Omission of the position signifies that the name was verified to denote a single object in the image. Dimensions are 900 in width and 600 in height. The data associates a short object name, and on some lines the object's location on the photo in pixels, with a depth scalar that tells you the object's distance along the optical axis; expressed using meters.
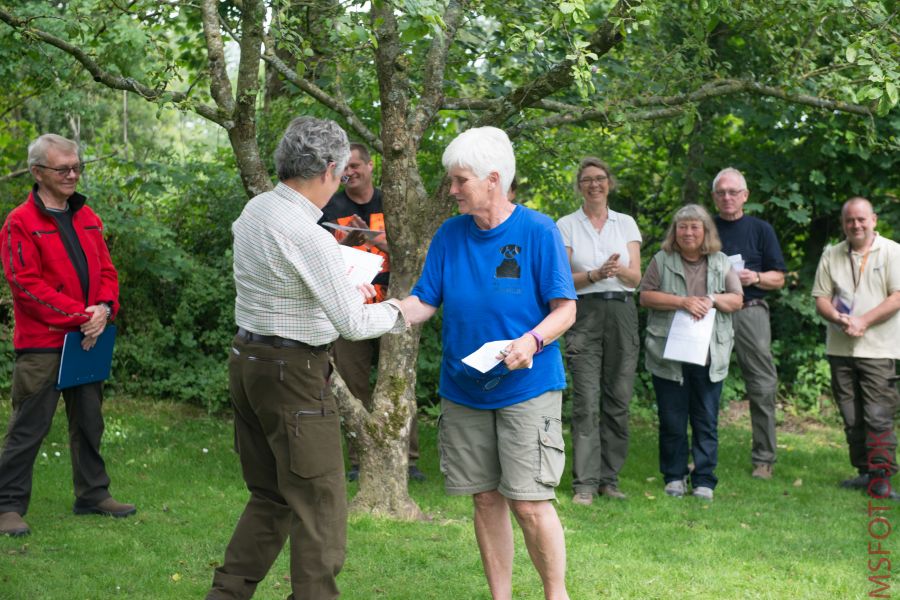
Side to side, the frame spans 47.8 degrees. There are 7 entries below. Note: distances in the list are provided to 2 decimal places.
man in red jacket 5.42
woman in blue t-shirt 3.97
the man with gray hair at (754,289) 7.27
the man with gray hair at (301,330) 3.68
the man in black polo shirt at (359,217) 6.62
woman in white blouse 6.56
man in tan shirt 7.00
